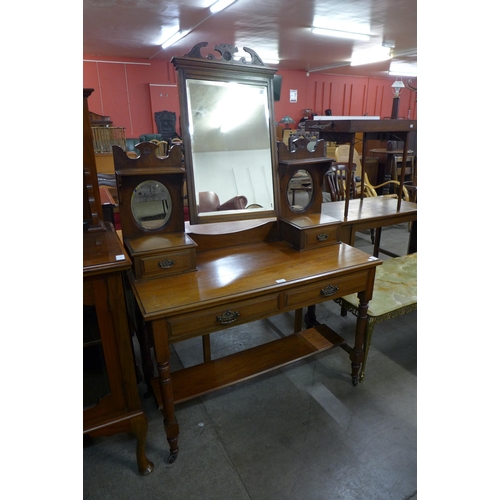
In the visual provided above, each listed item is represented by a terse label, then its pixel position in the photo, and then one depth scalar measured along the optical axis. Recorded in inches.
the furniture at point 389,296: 70.1
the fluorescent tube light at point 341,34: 202.5
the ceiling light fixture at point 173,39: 205.8
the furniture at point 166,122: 288.2
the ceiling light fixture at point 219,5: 152.4
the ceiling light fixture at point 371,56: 264.9
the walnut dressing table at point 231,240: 51.4
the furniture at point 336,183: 119.2
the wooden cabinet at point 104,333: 44.6
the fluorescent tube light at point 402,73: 376.3
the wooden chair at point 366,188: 107.2
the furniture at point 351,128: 73.9
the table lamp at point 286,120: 338.3
